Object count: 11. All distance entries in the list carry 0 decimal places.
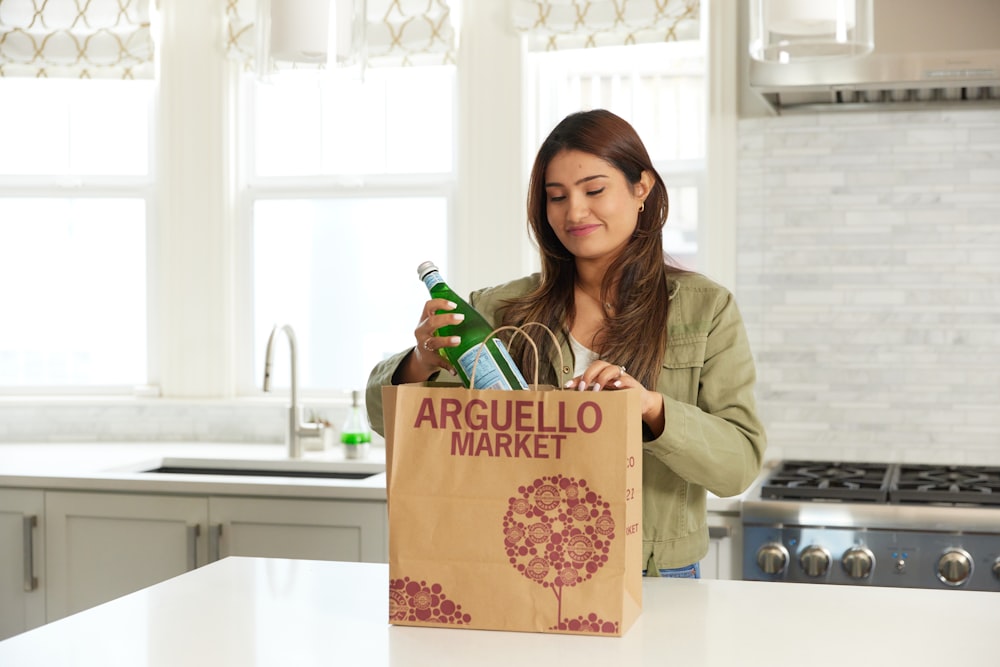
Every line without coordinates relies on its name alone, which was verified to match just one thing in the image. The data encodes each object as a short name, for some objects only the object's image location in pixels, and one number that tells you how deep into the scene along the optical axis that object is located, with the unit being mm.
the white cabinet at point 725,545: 2629
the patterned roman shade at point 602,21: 3350
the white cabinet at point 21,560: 3014
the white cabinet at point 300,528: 2822
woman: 1714
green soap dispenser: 3301
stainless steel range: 2479
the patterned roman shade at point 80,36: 3713
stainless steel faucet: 3357
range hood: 2791
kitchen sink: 3227
